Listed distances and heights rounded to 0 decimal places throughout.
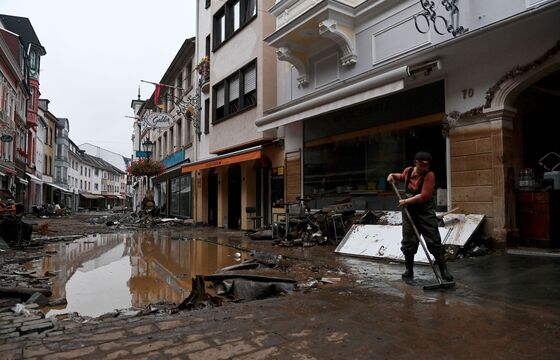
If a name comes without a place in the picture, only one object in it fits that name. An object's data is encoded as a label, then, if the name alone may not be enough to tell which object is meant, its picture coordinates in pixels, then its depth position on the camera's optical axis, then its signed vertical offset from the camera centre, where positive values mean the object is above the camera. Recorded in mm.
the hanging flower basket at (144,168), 23984 +1938
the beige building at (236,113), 13773 +3288
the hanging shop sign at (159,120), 20469 +4062
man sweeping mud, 5078 -153
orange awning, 13178 +1446
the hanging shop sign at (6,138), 22894 +3571
